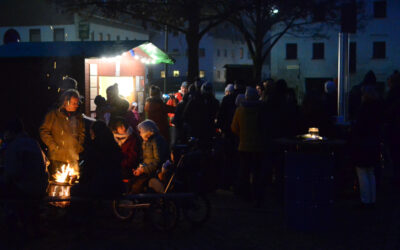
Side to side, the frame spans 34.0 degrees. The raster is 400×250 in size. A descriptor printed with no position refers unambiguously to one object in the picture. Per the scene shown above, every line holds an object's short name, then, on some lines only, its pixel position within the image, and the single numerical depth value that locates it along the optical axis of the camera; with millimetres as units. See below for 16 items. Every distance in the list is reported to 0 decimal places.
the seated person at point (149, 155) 8852
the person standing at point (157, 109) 11945
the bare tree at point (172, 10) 22031
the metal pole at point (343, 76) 11719
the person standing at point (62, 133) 9469
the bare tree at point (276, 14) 23869
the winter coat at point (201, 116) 11297
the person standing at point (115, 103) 10688
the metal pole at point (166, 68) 26073
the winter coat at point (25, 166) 7664
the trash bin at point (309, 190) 8188
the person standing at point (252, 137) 10016
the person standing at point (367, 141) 9641
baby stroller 8305
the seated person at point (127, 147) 8945
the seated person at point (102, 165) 7863
